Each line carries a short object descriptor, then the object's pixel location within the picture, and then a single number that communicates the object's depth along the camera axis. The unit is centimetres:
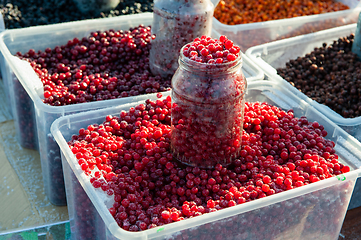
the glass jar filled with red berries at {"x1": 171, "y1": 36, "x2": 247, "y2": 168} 131
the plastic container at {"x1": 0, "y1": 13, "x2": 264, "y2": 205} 175
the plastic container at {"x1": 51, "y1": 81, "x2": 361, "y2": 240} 115
